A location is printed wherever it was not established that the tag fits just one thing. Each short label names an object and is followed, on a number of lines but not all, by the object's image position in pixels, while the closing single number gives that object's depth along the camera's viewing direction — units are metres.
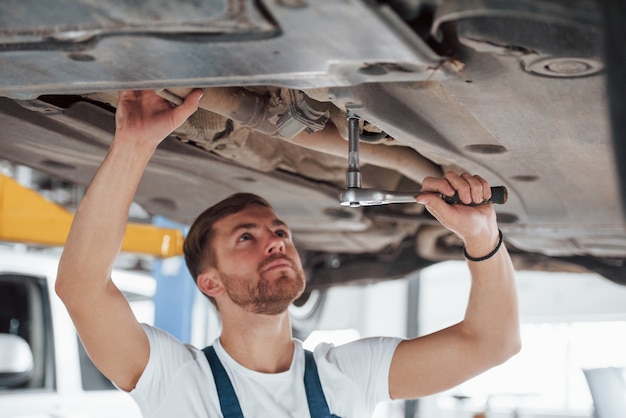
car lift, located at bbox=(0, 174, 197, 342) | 4.11
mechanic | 1.47
